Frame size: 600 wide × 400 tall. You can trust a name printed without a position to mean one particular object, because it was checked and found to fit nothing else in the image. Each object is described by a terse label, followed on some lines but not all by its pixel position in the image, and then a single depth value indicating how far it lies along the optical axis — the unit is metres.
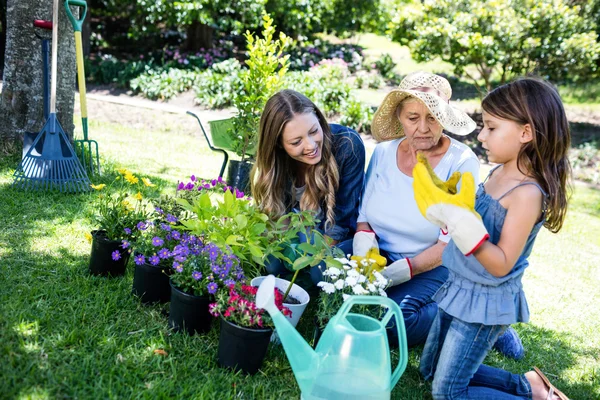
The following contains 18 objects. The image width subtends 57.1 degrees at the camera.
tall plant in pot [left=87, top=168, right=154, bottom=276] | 2.59
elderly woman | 2.48
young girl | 1.82
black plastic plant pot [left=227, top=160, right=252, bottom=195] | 4.31
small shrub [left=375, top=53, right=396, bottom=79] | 12.20
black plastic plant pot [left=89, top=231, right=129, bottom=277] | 2.58
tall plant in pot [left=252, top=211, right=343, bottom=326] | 2.13
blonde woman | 2.53
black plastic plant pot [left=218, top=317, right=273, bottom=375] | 2.00
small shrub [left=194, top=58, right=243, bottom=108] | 8.40
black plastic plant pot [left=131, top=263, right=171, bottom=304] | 2.41
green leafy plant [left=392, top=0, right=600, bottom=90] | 8.64
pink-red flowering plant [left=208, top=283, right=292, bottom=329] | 2.00
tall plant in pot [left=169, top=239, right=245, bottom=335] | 2.16
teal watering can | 1.72
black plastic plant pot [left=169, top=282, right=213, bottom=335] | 2.19
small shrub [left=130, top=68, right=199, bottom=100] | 8.95
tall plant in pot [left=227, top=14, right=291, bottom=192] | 4.32
